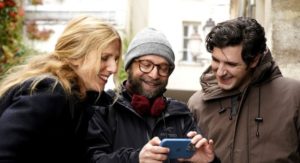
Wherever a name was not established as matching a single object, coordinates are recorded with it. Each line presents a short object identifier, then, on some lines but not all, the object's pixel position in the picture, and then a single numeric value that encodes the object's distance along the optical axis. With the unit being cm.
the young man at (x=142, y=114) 301
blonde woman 245
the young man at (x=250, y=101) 351
